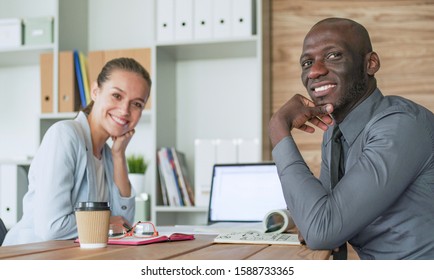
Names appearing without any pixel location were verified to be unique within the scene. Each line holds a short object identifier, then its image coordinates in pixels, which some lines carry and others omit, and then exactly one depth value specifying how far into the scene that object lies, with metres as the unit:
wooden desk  0.98
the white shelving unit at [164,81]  2.81
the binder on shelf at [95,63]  2.85
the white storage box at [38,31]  2.94
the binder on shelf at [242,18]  2.66
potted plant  2.76
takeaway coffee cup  1.06
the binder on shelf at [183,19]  2.72
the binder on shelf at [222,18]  2.69
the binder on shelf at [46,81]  2.91
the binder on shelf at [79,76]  2.90
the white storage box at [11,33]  2.97
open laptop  2.31
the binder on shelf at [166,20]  2.74
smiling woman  1.49
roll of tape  1.40
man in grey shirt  1.07
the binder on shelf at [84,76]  2.90
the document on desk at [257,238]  1.18
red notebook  1.14
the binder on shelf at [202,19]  2.71
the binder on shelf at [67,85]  2.87
